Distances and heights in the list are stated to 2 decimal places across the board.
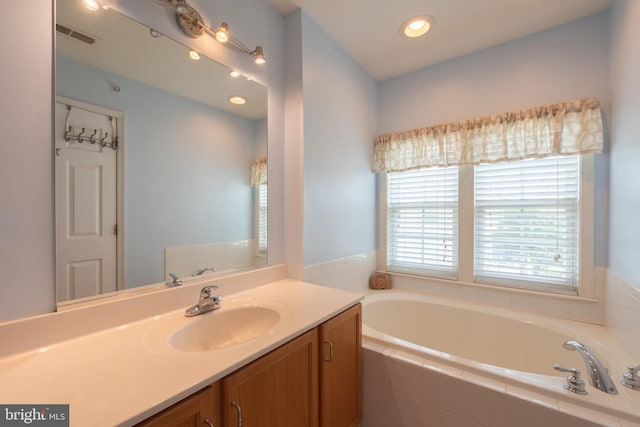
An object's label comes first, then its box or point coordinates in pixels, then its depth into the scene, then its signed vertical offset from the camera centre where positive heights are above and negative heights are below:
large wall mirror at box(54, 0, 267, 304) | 1.01 +0.25
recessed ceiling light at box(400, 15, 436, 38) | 1.84 +1.32
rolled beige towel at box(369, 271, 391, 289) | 2.57 -0.66
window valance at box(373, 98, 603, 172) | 1.76 +0.57
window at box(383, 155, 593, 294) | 1.90 -0.08
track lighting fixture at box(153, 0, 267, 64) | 1.27 +0.95
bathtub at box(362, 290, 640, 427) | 1.08 -0.82
